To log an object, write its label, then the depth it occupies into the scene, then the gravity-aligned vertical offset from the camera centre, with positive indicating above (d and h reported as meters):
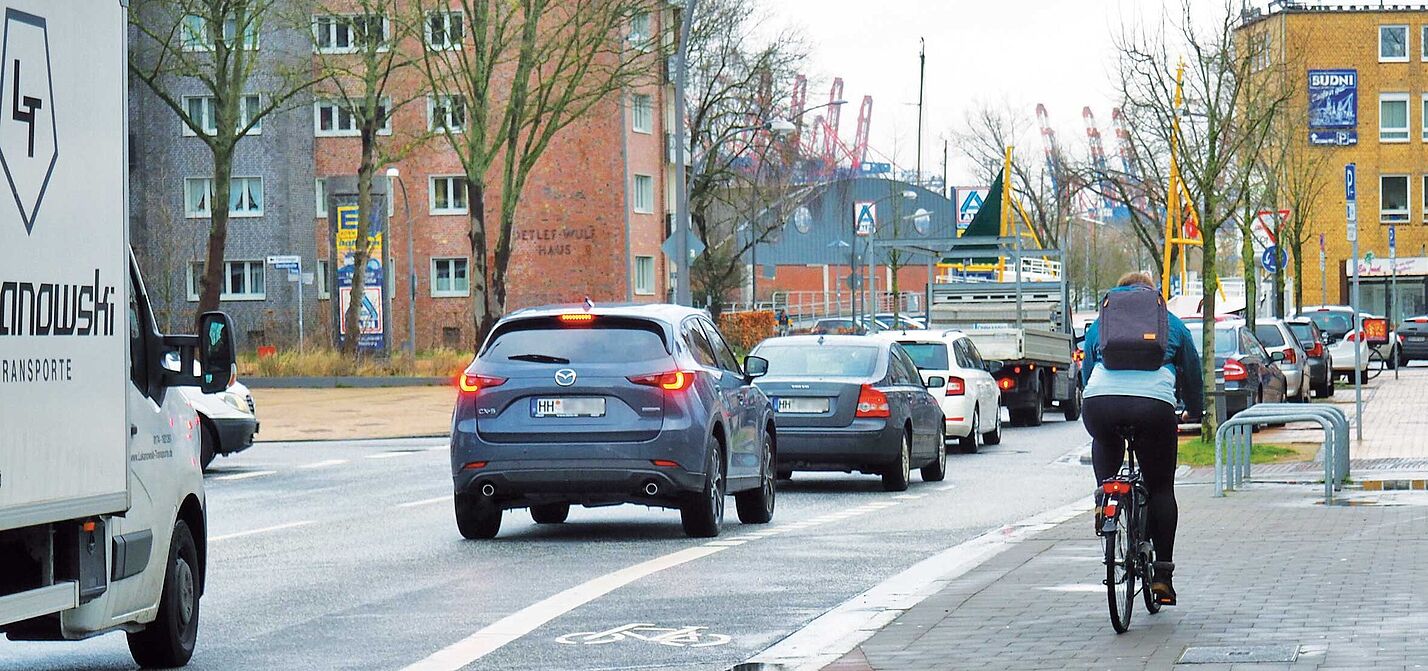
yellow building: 83.25 +5.61
